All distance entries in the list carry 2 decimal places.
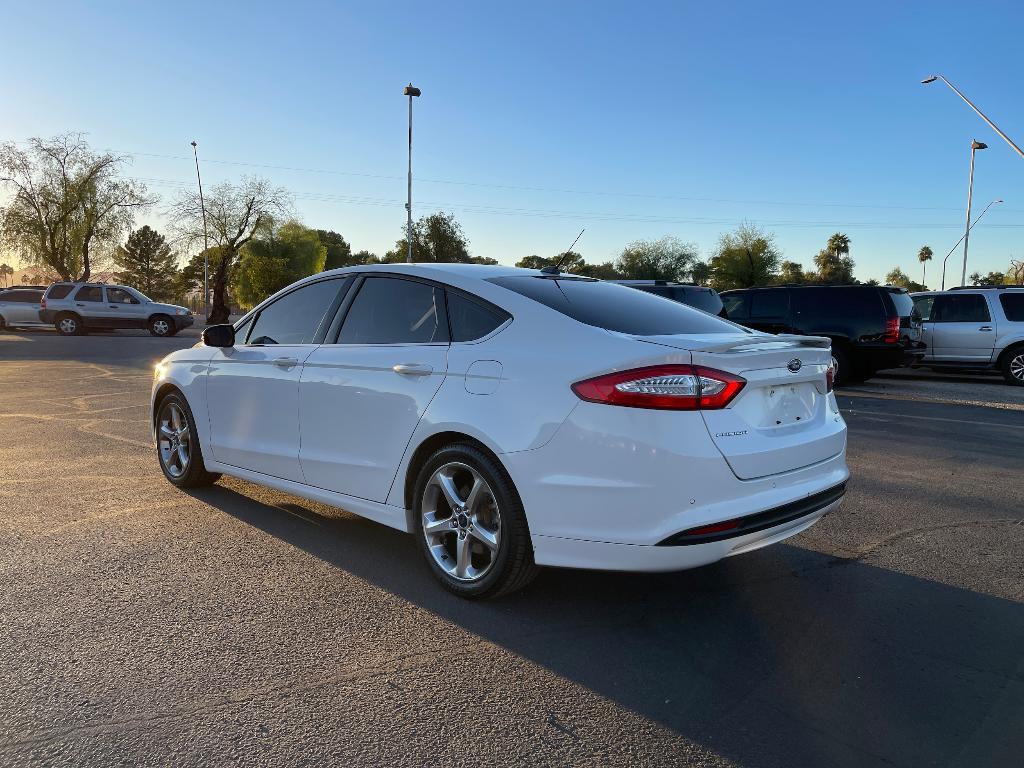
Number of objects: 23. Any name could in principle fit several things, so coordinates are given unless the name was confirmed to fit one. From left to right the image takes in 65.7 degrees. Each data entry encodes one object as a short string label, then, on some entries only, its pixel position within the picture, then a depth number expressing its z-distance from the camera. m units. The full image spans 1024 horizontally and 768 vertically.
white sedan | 3.11
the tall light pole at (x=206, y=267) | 51.47
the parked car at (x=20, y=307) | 29.70
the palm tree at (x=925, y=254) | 117.88
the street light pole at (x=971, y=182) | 43.41
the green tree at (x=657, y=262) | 80.31
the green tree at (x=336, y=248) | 101.00
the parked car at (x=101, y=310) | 27.45
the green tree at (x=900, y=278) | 93.21
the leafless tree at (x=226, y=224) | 53.59
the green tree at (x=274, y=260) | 57.09
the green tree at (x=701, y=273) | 80.62
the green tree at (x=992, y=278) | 77.12
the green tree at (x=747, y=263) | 76.62
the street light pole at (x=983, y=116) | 20.23
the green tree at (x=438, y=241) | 56.69
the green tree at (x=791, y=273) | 84.26
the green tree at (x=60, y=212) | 47.50
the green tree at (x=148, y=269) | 109.00
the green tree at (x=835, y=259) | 96.15
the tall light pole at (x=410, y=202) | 36.38
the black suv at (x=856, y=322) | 13.34
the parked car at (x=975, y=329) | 15.12
